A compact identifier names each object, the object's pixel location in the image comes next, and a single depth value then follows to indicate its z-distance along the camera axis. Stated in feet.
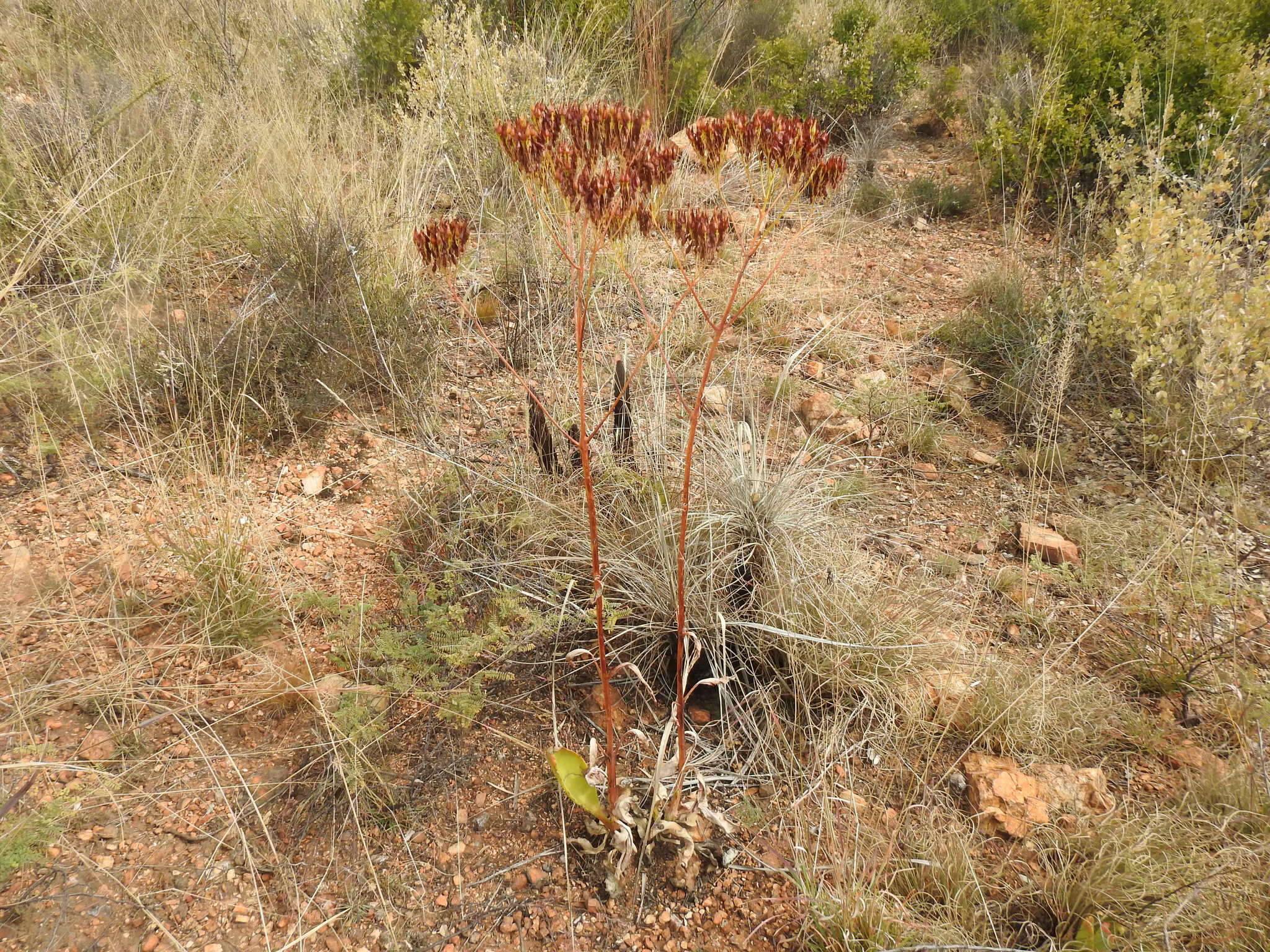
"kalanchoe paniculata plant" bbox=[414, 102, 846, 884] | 4.52
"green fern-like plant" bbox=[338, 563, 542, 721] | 5.96
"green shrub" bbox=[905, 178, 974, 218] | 15.96
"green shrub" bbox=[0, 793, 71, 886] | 4.51
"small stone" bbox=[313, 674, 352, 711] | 6.05
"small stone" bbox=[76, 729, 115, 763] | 5.59
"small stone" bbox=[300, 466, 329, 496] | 8.42
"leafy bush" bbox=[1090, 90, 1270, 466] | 8.59
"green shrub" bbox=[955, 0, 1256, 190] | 12.90
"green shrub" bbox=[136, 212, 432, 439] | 8.55
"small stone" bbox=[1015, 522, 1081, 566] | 8.19
